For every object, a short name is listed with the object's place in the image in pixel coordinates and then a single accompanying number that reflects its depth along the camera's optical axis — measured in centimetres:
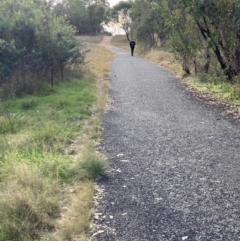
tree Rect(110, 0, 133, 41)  7244
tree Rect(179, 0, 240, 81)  1213
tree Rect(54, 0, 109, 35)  7099
